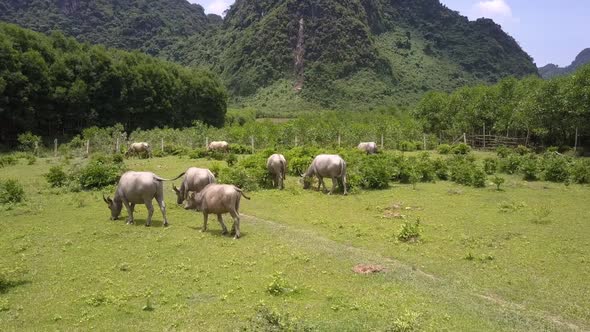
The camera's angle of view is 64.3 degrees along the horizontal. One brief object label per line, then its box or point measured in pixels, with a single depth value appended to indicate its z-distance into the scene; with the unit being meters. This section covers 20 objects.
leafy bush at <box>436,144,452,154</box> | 43.84
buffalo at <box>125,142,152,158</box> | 38.16
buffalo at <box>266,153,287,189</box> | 23.92
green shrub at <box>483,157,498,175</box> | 28.92
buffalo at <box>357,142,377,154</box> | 39.75
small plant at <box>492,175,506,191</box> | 23.39
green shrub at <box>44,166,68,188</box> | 24.06
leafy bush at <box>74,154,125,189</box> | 23.48
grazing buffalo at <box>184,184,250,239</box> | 15.01
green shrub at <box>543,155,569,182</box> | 25.88
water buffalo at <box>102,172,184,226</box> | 16.30
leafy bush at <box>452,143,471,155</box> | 42.91
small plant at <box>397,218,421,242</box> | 14.77
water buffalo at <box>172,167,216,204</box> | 19.19
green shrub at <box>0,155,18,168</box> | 34.67
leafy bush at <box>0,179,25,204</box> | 19.97
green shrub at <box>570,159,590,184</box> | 25.03
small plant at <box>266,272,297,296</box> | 10.23
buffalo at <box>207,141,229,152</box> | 39.72
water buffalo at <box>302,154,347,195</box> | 22.97
